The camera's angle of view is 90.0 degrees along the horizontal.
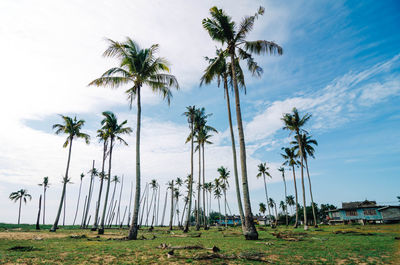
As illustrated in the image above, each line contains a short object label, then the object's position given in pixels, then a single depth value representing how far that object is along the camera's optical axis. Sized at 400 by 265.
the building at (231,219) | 114.41
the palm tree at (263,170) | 53.36
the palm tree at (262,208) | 98.81
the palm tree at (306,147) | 35.09
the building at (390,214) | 46.59
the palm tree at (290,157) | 39.46
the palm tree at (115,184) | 69.51
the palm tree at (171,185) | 63.97
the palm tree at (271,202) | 97.95
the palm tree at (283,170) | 61.59
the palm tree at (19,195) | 72.19
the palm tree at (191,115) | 31.52
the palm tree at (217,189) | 64.56
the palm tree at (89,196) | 54.56
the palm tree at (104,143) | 30.77
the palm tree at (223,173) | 51.00
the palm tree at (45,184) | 61.66
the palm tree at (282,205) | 112.78
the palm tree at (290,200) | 102.96
